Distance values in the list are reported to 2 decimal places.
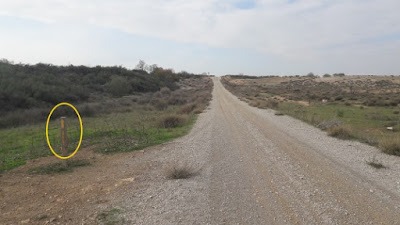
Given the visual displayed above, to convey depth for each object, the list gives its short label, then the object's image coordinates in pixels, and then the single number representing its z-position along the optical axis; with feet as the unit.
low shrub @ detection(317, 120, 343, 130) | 45.82
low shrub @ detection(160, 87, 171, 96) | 169.93
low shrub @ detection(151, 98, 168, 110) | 98.87
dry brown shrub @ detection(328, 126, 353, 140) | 40.05
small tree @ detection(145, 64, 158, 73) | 370.41
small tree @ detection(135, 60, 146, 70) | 368.27
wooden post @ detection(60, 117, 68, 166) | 23.88
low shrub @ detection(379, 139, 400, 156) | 30.15
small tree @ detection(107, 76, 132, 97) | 143.49
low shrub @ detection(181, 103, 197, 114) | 78.63
